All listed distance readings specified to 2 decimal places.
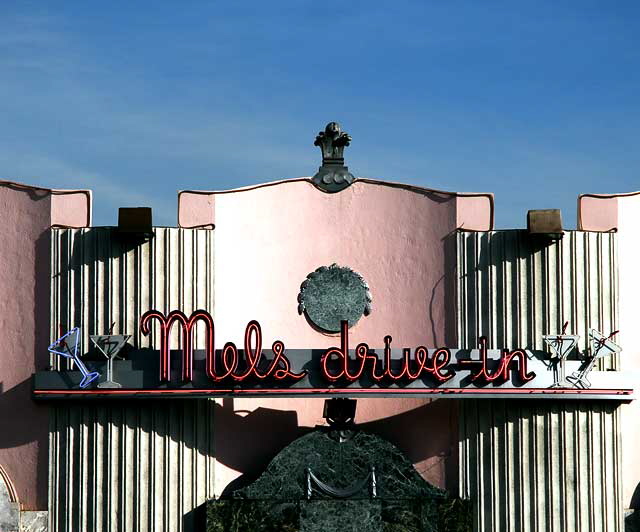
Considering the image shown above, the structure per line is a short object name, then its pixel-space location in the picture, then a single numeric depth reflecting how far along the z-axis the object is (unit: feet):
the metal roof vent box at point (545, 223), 121.39
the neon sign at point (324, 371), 118.73
